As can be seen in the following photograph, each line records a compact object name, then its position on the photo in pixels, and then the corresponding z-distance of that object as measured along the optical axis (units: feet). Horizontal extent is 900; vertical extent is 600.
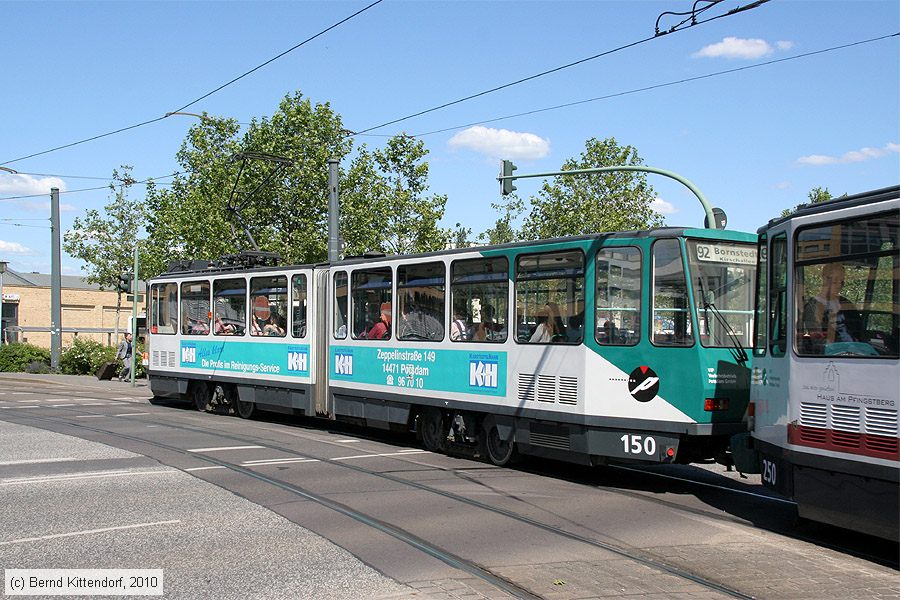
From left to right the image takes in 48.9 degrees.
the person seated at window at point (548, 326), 39.83
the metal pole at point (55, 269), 112.68
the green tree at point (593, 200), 163.73
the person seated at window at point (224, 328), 65.55
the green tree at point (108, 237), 172.24
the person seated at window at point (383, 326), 50.34
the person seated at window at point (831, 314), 26.68
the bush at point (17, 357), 130.82
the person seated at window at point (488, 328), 43.06
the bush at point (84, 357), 118.11
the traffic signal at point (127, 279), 94.90
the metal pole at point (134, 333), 96.50
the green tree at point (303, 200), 125.90
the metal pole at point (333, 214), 69.85
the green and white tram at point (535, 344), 35.94
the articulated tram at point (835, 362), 25.25
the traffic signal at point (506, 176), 77.25
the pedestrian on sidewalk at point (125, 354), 106.32
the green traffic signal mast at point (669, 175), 66.95
